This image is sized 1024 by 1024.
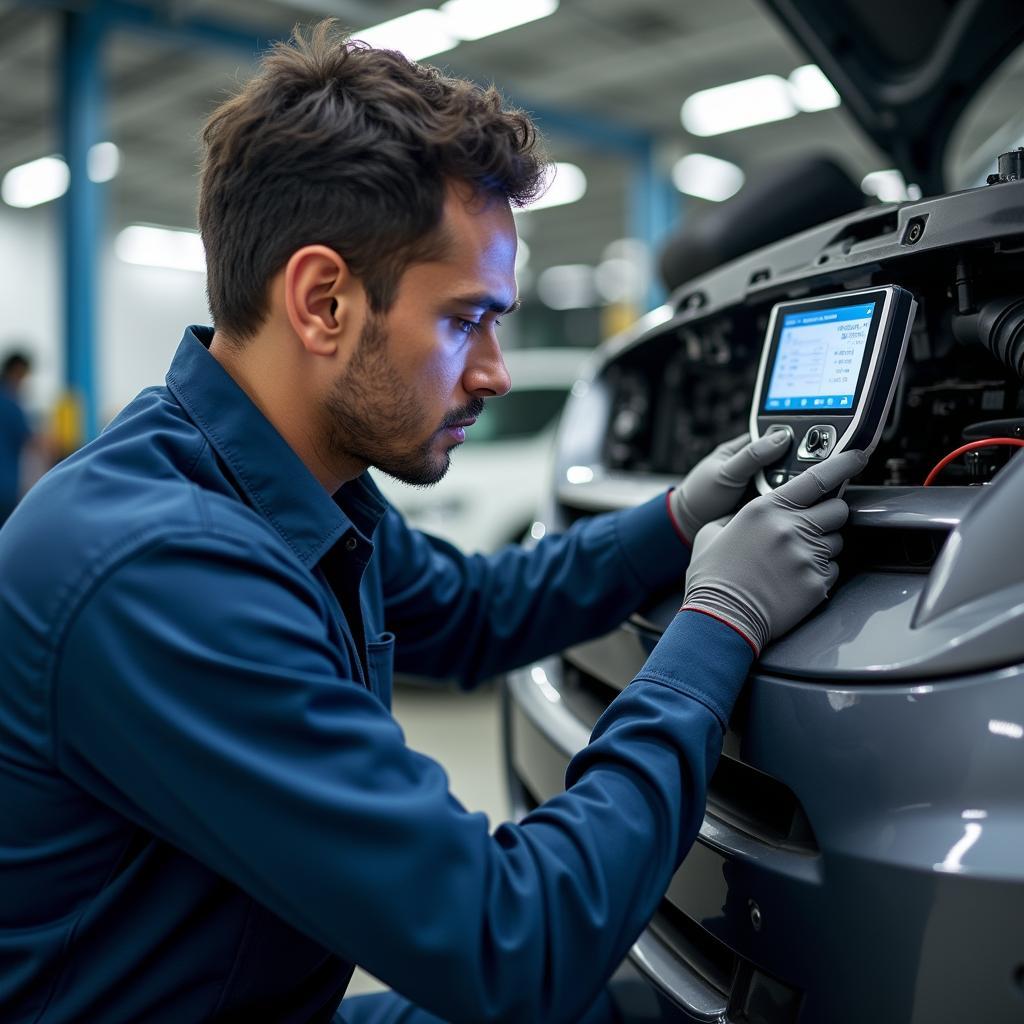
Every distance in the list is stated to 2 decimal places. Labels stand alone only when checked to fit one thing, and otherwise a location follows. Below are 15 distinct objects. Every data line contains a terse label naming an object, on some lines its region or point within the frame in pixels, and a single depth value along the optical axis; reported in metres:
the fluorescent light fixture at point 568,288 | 19.14
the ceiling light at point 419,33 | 7.38
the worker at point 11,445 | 6.04
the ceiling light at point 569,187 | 12.04
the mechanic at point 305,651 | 0.80
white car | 4.11
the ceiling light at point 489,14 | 7.14
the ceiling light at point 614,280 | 18.23
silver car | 0.81
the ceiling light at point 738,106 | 8.77
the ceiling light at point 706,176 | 11.21
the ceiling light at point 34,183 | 12.19
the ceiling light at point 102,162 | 6.93
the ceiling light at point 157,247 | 15.23
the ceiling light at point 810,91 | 8.31
